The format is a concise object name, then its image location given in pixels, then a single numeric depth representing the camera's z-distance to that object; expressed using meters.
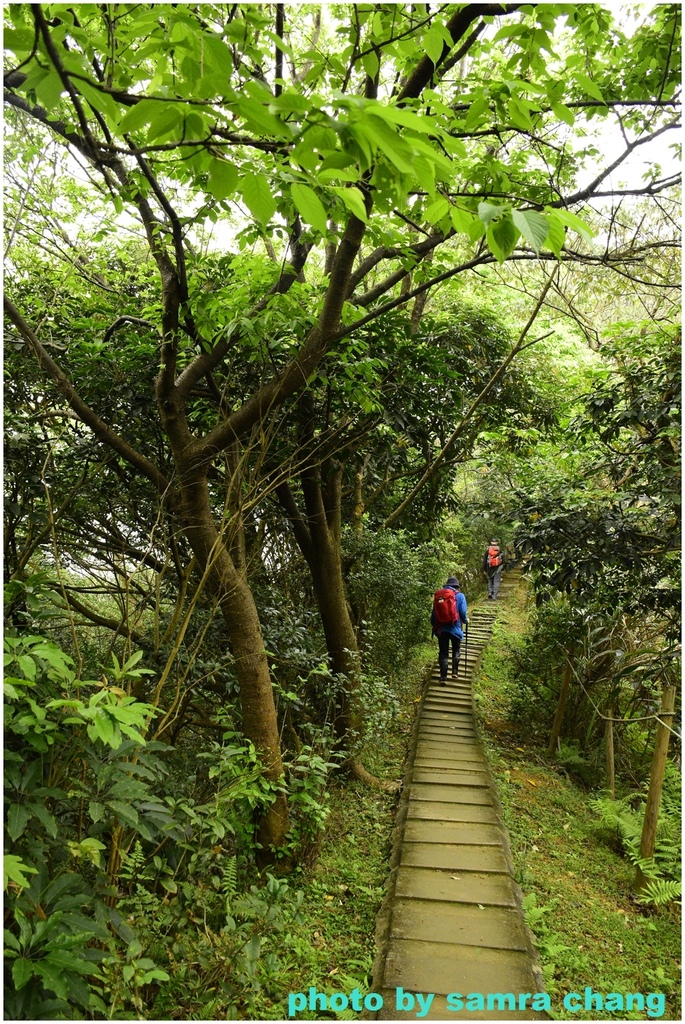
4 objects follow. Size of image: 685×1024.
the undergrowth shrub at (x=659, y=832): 4.55
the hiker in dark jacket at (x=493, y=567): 13.43
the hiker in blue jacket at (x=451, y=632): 8.55
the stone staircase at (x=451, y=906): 3.13
